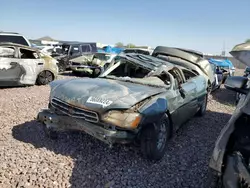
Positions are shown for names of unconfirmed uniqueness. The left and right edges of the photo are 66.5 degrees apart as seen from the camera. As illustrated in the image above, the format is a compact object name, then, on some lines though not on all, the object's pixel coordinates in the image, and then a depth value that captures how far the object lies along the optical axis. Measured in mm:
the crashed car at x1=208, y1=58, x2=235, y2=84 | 9381
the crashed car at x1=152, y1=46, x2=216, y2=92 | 5199
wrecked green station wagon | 2666
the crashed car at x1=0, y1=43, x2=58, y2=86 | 6323
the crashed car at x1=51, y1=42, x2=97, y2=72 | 11119
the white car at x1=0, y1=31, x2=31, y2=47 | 8798
